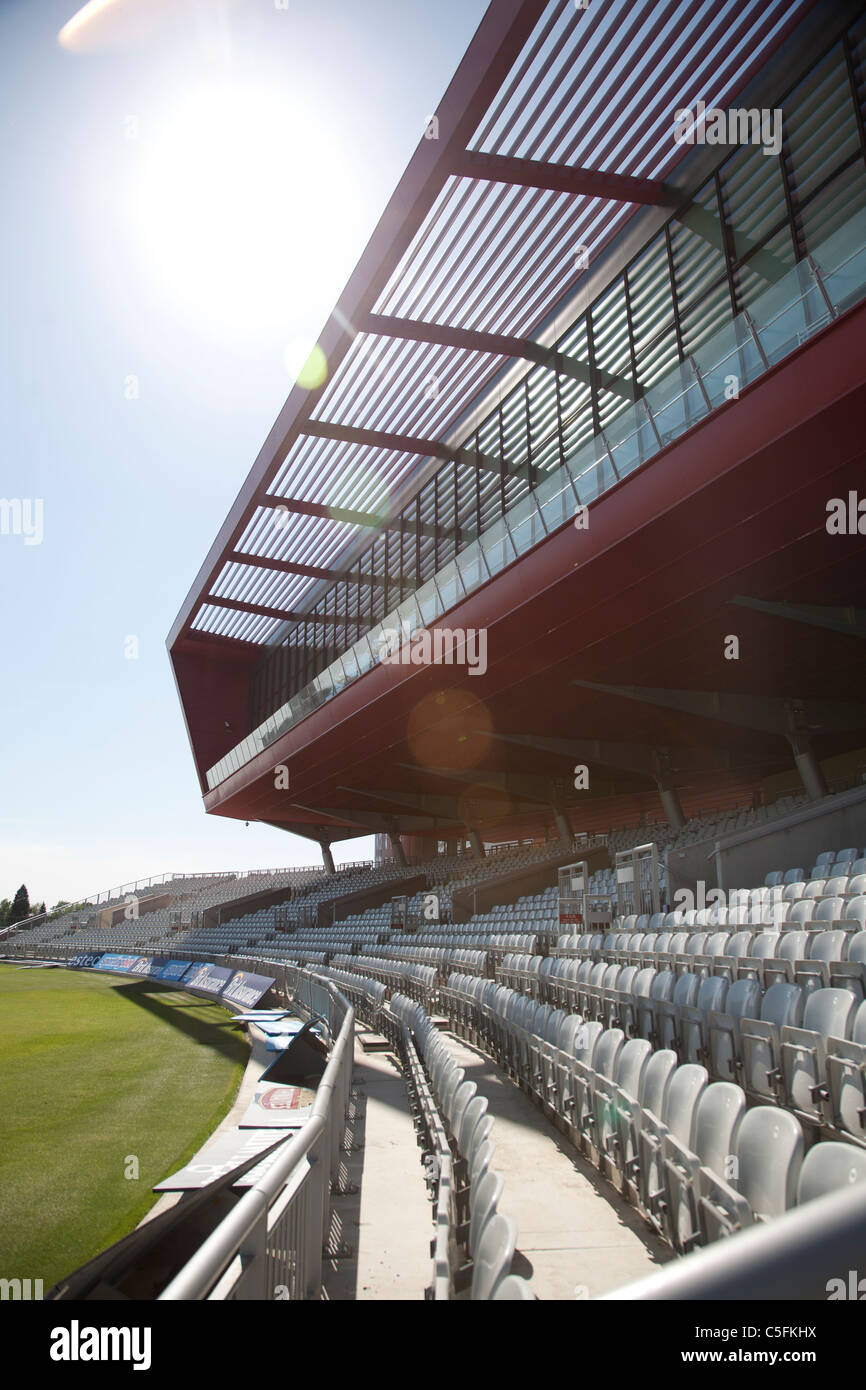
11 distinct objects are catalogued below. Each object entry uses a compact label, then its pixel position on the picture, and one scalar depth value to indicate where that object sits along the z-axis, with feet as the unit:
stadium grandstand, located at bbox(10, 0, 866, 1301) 13.53
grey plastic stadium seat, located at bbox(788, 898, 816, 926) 26.89
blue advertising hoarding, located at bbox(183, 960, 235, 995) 71.51
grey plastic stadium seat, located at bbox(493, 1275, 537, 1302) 5.85
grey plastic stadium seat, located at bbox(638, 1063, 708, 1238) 13.28
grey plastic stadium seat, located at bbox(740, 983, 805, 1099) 16.92
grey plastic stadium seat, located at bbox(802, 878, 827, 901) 31.45
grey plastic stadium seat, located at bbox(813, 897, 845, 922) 25.20
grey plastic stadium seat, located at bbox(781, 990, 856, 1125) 15.24
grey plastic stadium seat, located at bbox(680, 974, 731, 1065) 19.43
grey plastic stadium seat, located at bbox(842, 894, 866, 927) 23.77
